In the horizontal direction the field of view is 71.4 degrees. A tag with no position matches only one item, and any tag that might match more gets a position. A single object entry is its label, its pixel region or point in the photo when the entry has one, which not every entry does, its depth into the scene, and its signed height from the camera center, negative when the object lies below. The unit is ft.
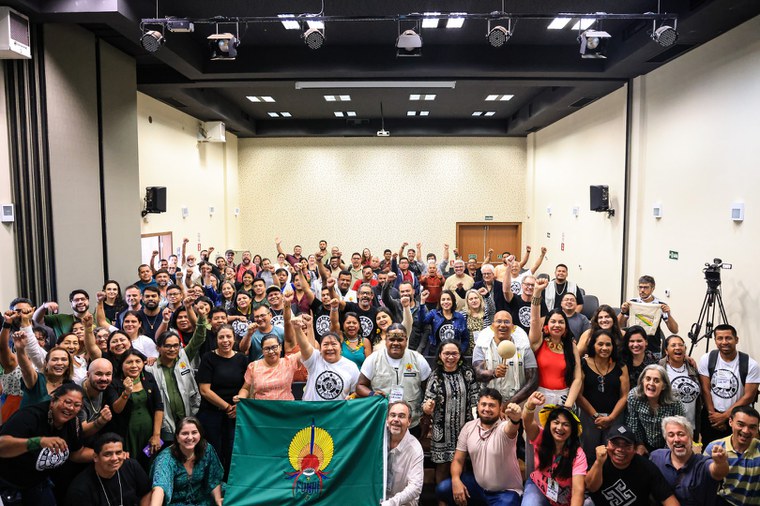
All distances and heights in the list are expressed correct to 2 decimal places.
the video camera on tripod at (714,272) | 21.24 -2.41
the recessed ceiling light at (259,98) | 40.27 +8.92
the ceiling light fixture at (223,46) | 21.23 +6.82
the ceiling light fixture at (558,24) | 24.02 +8.79
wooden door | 53.26 -2.58
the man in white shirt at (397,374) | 14.29 -4.38
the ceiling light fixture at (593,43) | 20.86 +6.78
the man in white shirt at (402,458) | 12.82 -6.01
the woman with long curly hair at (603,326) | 15.74 -3.55
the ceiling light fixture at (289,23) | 19.51 +8.53
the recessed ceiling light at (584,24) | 24.51 +8.88
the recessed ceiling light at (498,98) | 40.50 +8.96
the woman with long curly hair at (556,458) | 12.03 -5.66
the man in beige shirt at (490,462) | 12.91 -6.14
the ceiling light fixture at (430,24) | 23.68 +8.65
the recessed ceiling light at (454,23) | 24.04 +8.80
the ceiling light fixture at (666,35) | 19.94 +6.72
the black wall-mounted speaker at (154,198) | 31.78 +1.02
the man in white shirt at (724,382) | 14.57 -4.74
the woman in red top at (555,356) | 14.73 -4.10
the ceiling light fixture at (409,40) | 21.21 +6.97
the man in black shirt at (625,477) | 11.74 -5.92
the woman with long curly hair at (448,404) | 13.83 -5.00
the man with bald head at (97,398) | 12.24 -4.48
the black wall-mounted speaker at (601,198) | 33.12 +0.94
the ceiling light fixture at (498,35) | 19.80 +6.70
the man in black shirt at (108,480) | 11.20 -5.74
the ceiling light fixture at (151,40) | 19.92 +6.61
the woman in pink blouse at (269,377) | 14.46 -4.50
